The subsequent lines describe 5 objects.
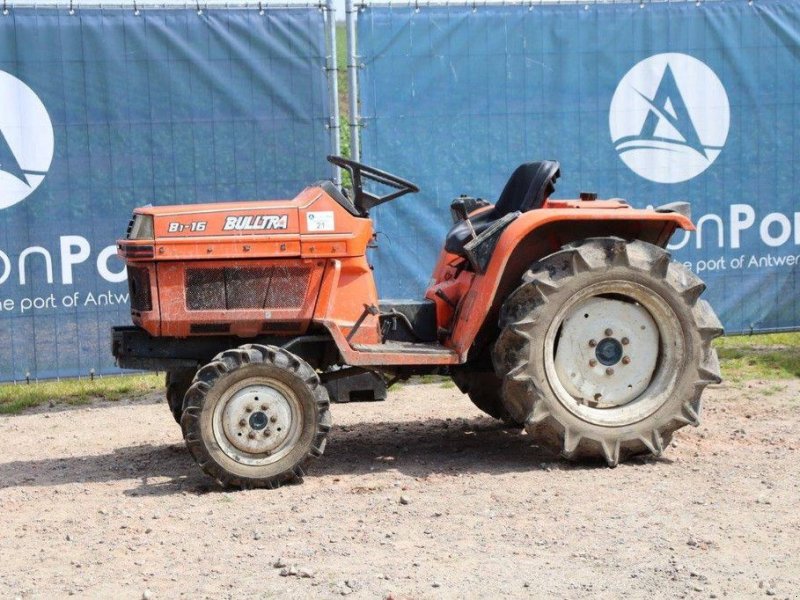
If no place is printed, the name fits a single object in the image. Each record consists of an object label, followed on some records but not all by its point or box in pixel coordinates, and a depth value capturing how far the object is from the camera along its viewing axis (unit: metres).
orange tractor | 6.48
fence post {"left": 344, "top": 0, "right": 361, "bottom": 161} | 9.28
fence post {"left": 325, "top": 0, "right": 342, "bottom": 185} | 9.28
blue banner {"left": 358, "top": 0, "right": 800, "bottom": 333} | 9.52
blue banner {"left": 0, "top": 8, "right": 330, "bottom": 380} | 9.11
